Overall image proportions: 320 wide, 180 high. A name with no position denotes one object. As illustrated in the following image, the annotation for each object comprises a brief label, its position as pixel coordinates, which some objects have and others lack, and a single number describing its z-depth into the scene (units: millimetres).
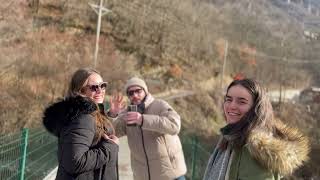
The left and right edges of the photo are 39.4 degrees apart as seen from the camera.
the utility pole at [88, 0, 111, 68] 24812
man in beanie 3295
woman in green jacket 1793
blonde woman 2250
